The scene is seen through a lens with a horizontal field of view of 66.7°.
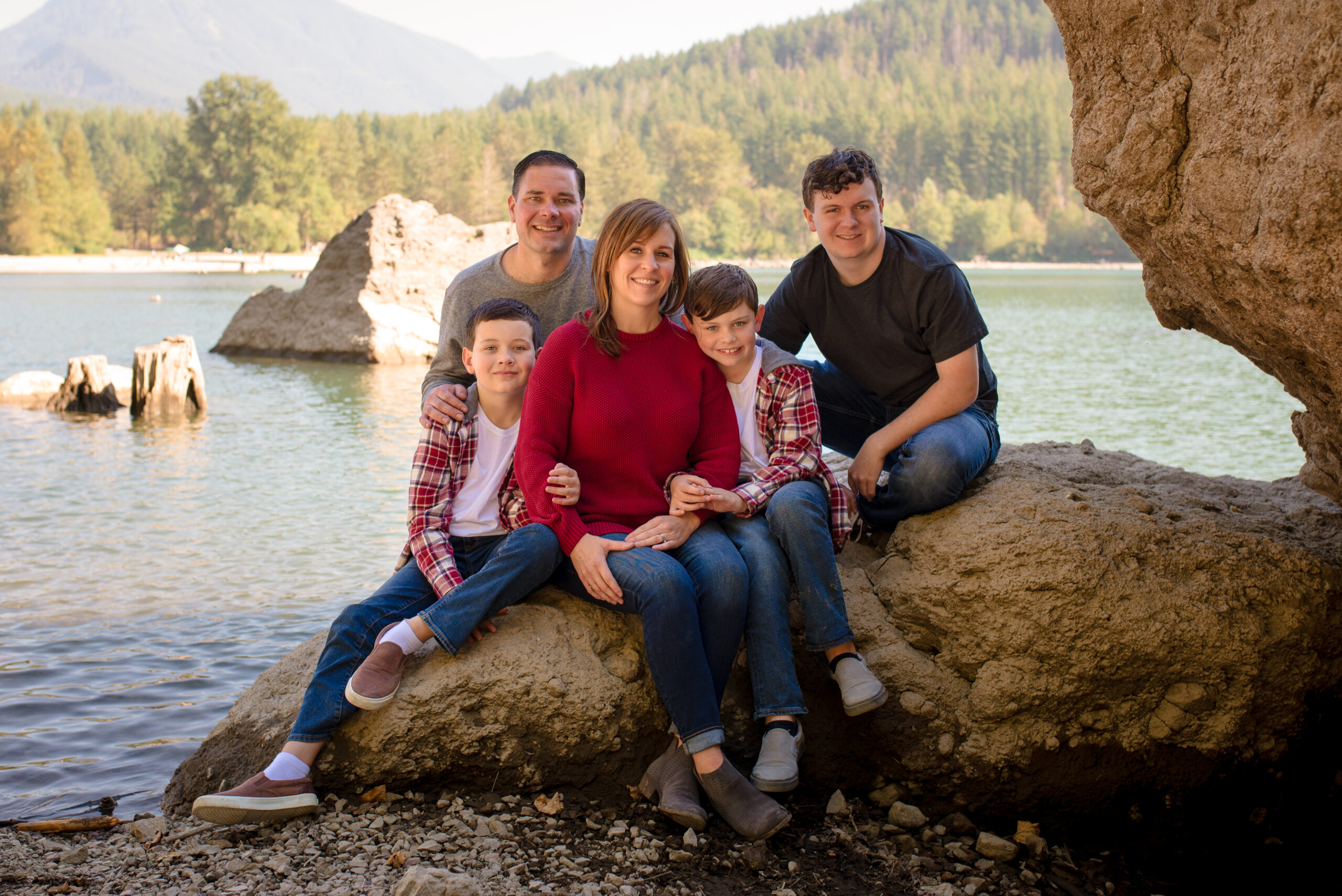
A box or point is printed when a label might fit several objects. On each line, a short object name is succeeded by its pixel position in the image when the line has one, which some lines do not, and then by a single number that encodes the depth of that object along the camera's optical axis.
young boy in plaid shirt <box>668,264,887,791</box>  3.19
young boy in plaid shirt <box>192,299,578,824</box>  3.19
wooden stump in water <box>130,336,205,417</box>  12.60
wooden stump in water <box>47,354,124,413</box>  12.76
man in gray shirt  4.18
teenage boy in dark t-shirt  3.80
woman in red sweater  3.09
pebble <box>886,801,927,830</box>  3.32
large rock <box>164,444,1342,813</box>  3.31
